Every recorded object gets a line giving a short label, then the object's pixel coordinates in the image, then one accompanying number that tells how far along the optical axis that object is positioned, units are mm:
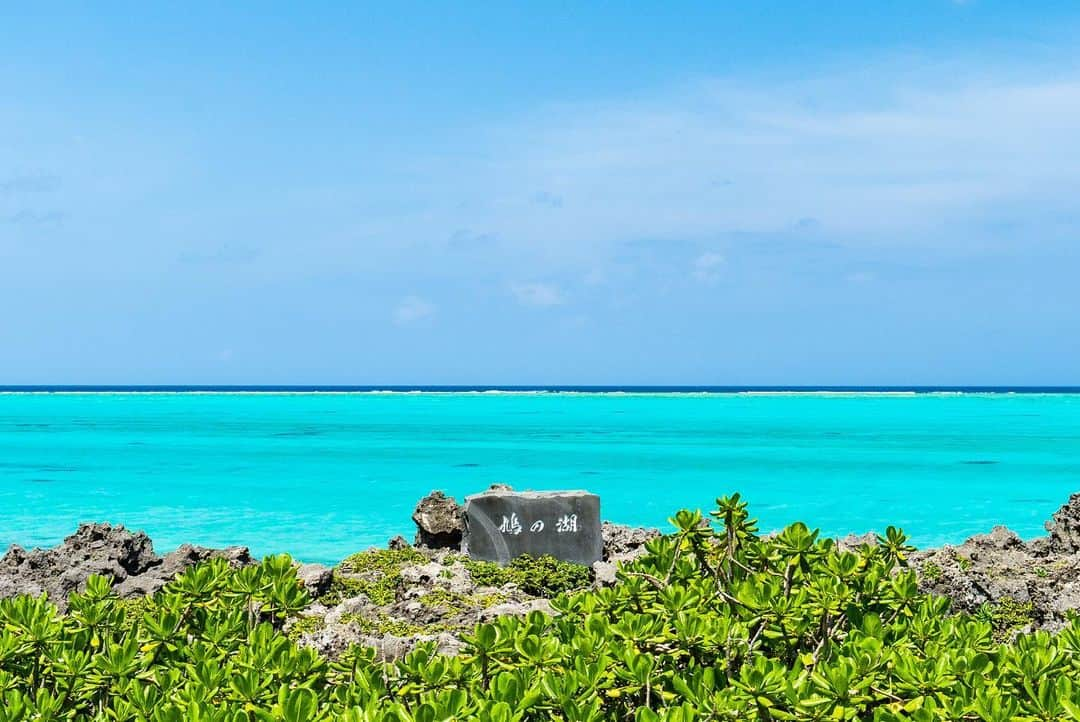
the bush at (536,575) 8984
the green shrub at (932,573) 7664
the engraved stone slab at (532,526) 9430
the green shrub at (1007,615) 6949
